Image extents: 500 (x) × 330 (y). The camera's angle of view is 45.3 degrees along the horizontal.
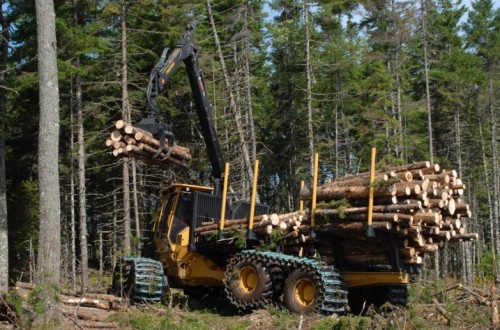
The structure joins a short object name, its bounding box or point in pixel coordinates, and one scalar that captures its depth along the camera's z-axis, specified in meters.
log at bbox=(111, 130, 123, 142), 12.18
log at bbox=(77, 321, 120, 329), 9.67
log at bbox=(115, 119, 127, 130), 12.03
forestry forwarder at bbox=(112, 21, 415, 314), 10.87
